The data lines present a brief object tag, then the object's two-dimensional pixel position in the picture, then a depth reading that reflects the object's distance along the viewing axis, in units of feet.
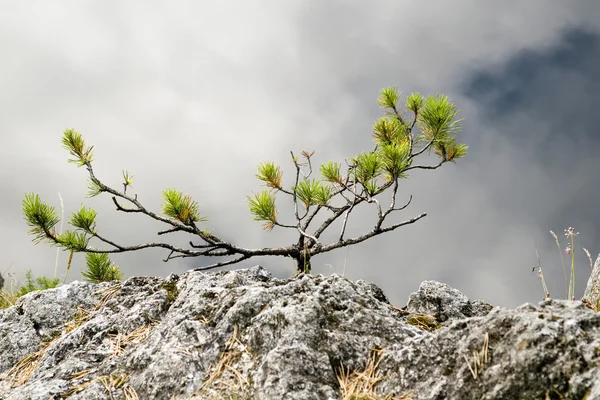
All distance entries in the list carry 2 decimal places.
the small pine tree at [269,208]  18.99
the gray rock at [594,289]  11.89
